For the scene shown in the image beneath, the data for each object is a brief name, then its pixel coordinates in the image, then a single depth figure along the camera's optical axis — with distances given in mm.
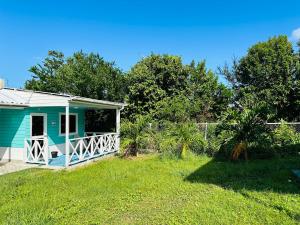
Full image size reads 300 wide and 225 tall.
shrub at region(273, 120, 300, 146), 11164
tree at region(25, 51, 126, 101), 14969
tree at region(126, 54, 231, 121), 14914
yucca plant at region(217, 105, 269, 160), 10320
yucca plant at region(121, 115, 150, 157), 11602
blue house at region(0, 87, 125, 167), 9305
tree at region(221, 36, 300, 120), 15102
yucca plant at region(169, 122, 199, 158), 10938
